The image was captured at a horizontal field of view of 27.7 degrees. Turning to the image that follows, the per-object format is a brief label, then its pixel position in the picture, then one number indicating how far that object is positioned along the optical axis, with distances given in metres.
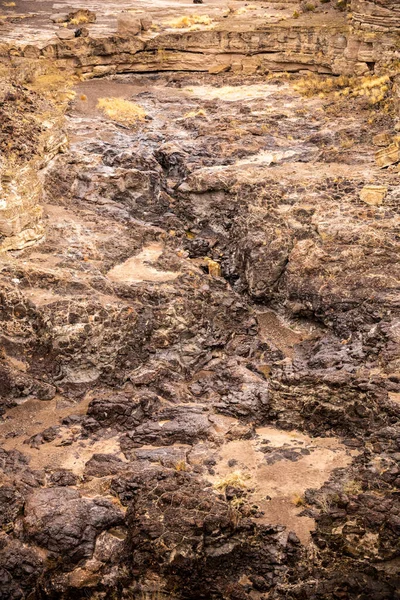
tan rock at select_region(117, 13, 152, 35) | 37.59
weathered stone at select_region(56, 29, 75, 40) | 36.62
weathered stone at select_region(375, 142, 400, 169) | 28.16
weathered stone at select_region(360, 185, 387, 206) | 26.75
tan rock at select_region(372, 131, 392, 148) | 29.87
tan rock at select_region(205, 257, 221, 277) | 27.44
